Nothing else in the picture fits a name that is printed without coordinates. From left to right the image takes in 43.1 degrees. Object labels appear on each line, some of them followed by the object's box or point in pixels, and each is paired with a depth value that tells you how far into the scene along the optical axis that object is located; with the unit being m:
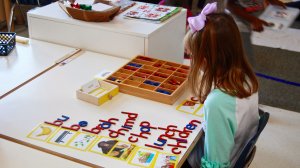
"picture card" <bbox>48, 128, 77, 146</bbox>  1.33
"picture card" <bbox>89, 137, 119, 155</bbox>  1.28
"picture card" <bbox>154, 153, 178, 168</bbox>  1.21
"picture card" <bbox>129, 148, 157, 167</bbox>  1.22
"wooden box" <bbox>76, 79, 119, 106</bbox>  1.56
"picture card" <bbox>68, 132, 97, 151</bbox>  1.30
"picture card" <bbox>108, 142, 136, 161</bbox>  1.25
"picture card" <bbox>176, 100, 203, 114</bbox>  1.53
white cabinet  1.94
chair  1.25
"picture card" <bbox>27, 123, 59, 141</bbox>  1.35
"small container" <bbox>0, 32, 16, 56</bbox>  1.99
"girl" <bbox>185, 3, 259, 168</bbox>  1.28
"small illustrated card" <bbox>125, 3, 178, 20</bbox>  2.10
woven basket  1.99
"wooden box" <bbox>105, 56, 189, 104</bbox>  1.59
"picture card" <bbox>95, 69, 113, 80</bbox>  1.75
